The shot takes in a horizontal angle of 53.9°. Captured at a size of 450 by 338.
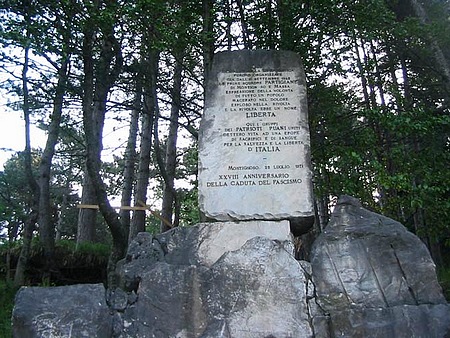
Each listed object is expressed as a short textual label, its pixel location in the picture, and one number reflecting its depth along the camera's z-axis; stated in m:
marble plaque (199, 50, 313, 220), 4.52
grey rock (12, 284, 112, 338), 3.50
